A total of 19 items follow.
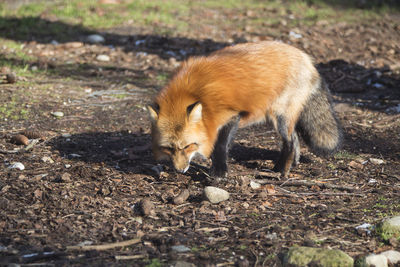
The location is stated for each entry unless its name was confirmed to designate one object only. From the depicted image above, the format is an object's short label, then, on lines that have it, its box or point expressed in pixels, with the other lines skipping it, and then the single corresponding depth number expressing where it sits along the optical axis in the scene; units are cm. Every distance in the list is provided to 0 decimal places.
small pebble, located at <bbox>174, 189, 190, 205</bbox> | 870
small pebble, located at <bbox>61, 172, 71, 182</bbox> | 916
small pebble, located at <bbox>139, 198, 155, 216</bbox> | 807
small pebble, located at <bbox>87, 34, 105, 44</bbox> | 2058
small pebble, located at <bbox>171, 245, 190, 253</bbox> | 683
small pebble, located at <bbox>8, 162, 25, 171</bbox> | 962
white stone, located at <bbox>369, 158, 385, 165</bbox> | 1101
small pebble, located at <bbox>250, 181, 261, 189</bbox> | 966
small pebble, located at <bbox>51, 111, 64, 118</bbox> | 1322
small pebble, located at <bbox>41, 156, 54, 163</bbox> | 1030
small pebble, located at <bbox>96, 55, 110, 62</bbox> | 1884
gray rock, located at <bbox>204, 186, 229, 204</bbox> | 874
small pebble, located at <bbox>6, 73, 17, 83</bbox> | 1480
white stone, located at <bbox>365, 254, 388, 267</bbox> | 642
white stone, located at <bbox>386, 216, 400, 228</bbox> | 737
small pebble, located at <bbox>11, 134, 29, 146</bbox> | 1098
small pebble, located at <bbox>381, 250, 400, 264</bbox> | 666
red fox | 933
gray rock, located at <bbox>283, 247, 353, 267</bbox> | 648
